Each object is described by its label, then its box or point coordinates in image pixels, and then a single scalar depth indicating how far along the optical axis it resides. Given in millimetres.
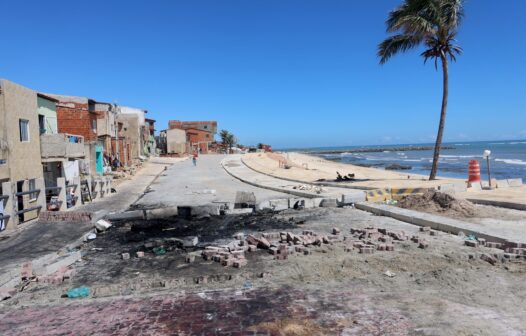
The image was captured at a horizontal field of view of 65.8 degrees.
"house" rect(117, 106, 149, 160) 46969
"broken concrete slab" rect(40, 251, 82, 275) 7160
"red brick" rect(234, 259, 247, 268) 7072
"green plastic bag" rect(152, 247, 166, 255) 8294
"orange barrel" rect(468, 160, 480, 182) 16219
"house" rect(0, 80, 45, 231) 11359
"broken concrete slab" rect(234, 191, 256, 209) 14141
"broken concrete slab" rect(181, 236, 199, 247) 8852
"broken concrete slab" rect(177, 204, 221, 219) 13031
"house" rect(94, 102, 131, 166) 33750
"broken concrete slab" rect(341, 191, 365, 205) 13719
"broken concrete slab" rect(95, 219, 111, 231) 11047
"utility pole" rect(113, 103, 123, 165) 37219
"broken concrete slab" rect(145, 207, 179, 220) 12953
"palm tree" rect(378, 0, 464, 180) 18594
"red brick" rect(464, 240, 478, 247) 7884
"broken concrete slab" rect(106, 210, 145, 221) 12627
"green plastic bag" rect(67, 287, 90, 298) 6031
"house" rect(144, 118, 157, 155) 58812
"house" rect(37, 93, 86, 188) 15172
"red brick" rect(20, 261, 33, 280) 6961
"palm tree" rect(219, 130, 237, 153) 88750
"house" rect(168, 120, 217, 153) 76625
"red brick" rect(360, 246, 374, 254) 7602
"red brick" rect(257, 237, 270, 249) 8141
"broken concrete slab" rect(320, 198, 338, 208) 13855
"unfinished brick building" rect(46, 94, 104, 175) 28891
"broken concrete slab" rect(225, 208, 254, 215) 13314
